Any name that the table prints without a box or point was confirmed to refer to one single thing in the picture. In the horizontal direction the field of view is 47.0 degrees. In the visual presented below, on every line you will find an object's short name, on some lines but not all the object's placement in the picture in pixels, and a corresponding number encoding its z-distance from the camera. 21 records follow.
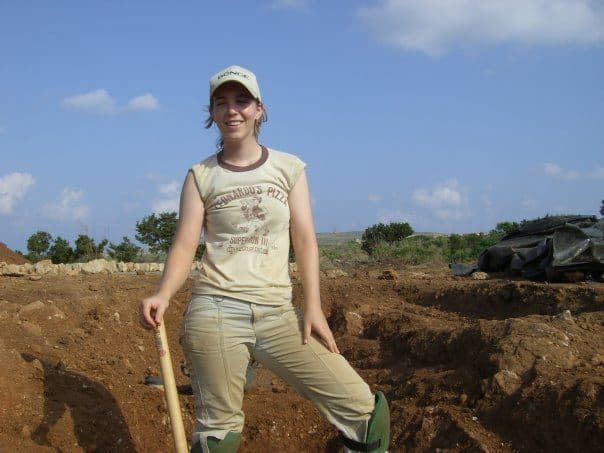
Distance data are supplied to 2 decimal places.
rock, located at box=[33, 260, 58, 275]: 10.02
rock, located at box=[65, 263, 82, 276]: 9.96
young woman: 2.91
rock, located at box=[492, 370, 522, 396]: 4.02
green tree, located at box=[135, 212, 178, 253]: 15.85
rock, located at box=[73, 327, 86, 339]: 6.11
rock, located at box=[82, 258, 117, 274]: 10.59
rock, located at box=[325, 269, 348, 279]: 9.73
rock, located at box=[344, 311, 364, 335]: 6.66
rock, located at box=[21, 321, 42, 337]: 5.79
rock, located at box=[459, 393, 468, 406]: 4.21
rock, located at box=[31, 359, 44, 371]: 4.67
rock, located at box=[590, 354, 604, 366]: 4.06
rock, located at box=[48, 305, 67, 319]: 6.32
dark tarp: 7.92
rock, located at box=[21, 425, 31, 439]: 3.96
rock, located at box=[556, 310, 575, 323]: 4.72
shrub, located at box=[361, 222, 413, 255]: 17.91
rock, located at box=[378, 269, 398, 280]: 8.95
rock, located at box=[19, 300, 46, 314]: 6.13
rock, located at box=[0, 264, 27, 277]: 9.66
